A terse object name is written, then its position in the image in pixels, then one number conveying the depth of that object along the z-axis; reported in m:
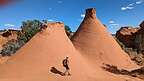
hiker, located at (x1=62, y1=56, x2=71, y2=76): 5.32
